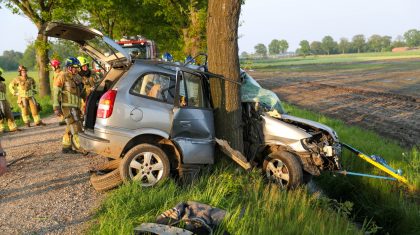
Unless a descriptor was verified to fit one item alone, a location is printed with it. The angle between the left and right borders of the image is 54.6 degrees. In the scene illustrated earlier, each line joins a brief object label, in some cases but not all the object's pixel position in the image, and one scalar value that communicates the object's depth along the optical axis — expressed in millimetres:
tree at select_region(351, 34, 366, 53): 165250
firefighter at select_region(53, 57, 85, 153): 7986
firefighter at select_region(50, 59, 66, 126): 9422
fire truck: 17141
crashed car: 5613
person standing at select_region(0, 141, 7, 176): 3270
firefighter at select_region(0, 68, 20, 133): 11156
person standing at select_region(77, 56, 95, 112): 9939
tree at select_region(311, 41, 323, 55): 180000
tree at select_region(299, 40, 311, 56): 186725
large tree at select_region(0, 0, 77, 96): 19453
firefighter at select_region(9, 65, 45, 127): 12305
